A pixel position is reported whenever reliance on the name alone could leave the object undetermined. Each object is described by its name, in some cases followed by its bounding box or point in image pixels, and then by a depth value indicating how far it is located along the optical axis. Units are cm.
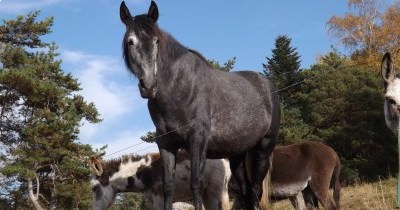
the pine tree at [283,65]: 3656
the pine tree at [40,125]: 2261
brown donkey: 1181
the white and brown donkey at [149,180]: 1073
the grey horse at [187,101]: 495
